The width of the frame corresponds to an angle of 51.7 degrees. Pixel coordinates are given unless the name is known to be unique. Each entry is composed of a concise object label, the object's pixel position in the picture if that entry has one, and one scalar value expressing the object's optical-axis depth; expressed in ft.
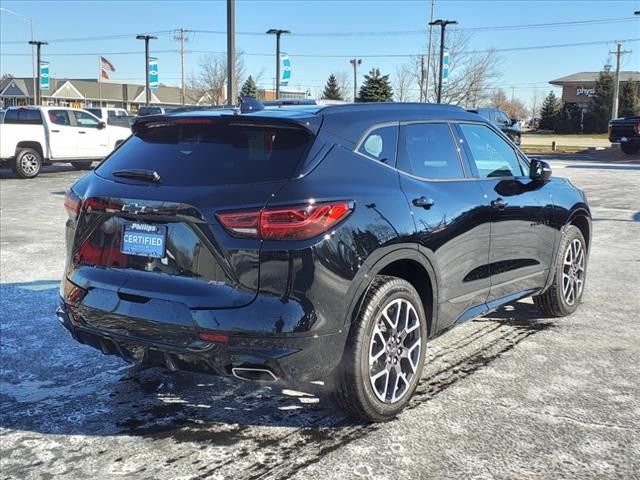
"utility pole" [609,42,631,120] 197.47
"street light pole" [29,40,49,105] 147.95
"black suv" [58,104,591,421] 10.38
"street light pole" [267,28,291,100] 111.75
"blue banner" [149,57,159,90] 138.10
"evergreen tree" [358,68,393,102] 161.38
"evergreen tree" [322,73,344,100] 229.86
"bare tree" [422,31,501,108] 166.31
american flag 155.72
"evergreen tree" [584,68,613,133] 217.97
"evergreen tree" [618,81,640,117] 217.97
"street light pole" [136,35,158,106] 137.28
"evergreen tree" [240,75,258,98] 193.06
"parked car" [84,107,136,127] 69.77
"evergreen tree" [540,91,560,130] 244.83
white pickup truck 58.08
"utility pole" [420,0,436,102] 144.37
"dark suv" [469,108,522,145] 91.08
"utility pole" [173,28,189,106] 231.91
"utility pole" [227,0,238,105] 48.85
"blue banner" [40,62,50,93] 154.61
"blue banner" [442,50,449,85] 129.51
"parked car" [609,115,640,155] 99.91
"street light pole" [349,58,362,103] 246.35
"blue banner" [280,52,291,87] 106.63
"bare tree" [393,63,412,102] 190.19
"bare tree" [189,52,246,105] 200.03
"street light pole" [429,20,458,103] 124.47
